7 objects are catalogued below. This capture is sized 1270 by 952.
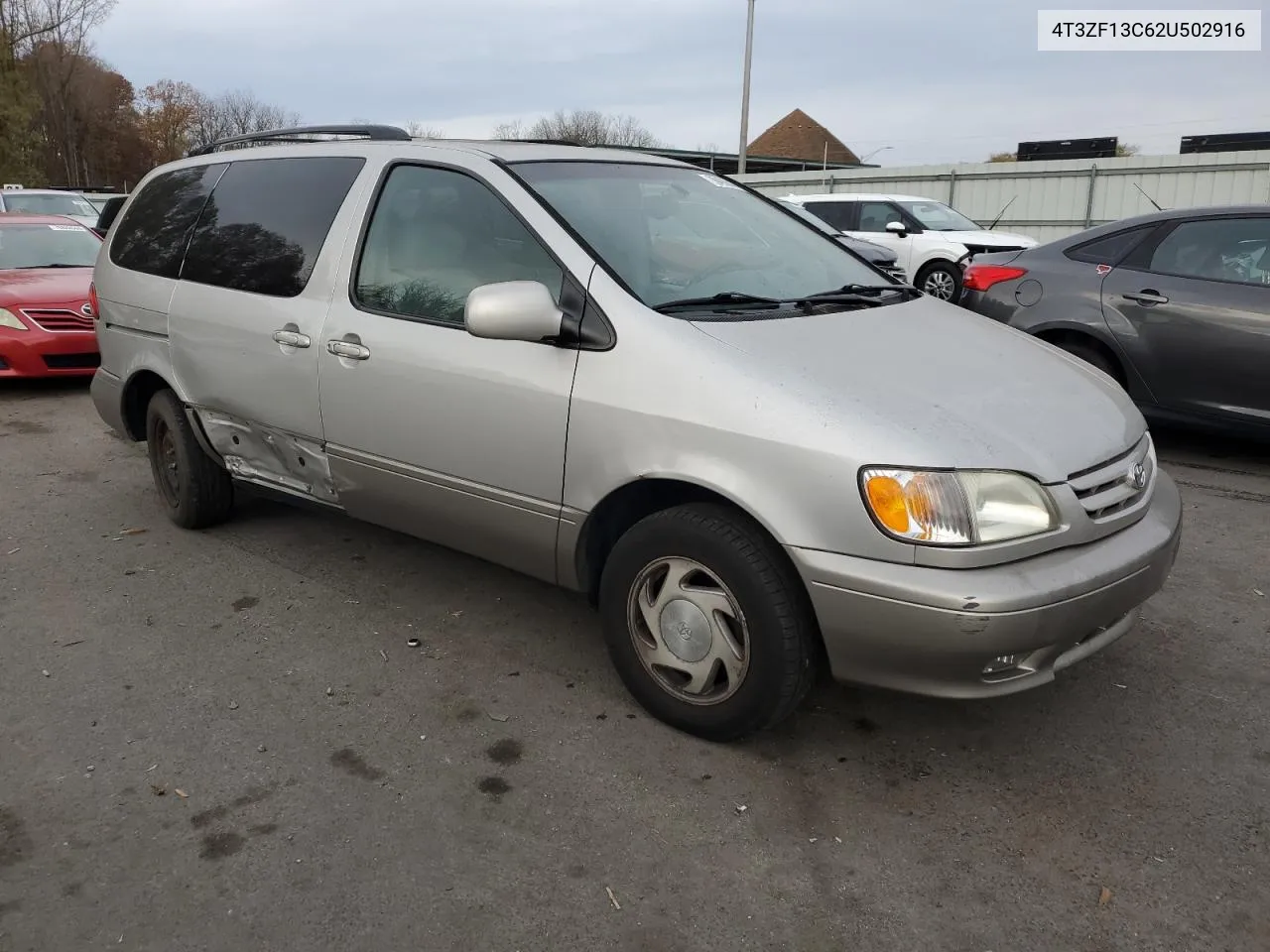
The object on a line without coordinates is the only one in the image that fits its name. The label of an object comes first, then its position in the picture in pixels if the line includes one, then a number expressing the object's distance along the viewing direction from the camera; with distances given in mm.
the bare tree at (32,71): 44062
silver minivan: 2570
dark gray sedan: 5656
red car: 8219
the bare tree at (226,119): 67688
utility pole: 27266
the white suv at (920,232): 13781
